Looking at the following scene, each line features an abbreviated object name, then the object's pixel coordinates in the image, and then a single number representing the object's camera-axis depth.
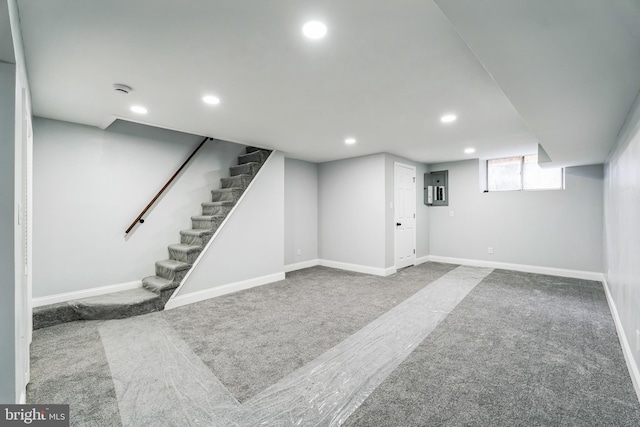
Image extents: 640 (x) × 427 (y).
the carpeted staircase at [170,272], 3.11
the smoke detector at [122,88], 2.40
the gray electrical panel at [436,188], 6.41
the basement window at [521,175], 5.26
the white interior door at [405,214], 5.60
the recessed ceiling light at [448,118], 3.13
